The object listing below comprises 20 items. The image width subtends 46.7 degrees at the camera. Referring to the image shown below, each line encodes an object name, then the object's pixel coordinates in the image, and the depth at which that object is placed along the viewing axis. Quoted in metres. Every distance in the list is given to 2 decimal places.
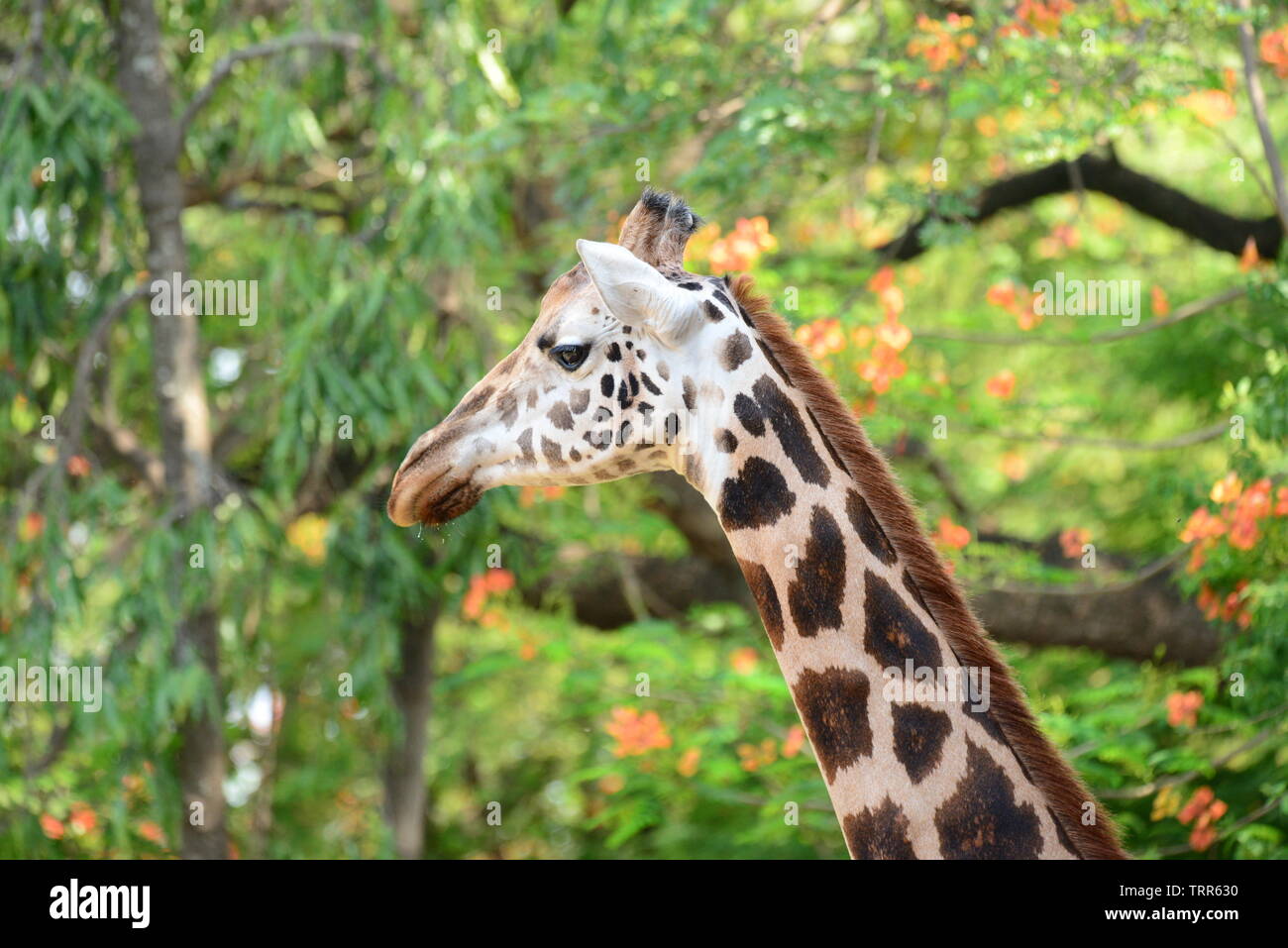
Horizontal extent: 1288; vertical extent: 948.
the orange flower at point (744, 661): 8.33
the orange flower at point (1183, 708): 6.66
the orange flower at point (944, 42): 7.22
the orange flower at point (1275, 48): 7.16
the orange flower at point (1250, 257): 7.13
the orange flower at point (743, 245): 6.96
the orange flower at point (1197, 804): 6.37
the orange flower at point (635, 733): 7.88
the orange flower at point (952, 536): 7.37
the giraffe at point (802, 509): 3.55
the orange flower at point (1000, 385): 8.05
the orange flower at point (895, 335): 7.11
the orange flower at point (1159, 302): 8.04
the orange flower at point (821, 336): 6.99
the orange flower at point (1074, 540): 7.94
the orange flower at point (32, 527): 7.91
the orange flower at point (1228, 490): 6.23
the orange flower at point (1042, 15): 7.01
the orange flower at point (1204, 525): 6.27
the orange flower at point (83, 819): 8.14
